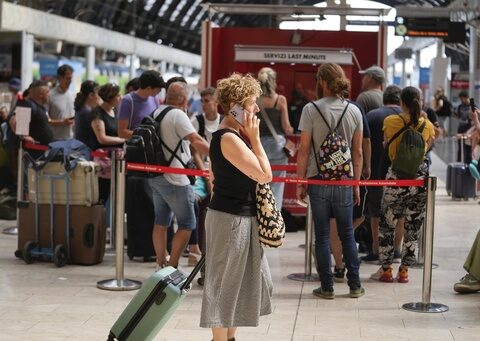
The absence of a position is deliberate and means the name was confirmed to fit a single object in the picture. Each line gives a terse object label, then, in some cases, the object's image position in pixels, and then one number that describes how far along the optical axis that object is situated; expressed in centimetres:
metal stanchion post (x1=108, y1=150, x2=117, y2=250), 1257
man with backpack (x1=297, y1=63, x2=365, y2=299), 1031
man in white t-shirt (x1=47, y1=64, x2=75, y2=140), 1637
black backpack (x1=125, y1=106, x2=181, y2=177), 1099
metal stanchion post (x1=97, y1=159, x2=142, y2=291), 1075
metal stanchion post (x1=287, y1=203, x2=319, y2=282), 1171
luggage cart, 1215
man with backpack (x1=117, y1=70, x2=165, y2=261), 1262
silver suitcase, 1214
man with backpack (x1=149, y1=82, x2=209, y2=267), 1100
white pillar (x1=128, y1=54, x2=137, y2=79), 4551
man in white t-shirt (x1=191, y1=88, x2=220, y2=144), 1328
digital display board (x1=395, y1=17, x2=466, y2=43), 3682
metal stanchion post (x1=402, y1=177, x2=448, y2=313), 1003
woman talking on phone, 740
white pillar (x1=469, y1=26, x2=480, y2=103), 3947
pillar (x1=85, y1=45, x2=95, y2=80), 3867
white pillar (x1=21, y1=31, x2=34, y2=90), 2461
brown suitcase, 1223
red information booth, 1712
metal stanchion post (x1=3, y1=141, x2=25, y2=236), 1378
